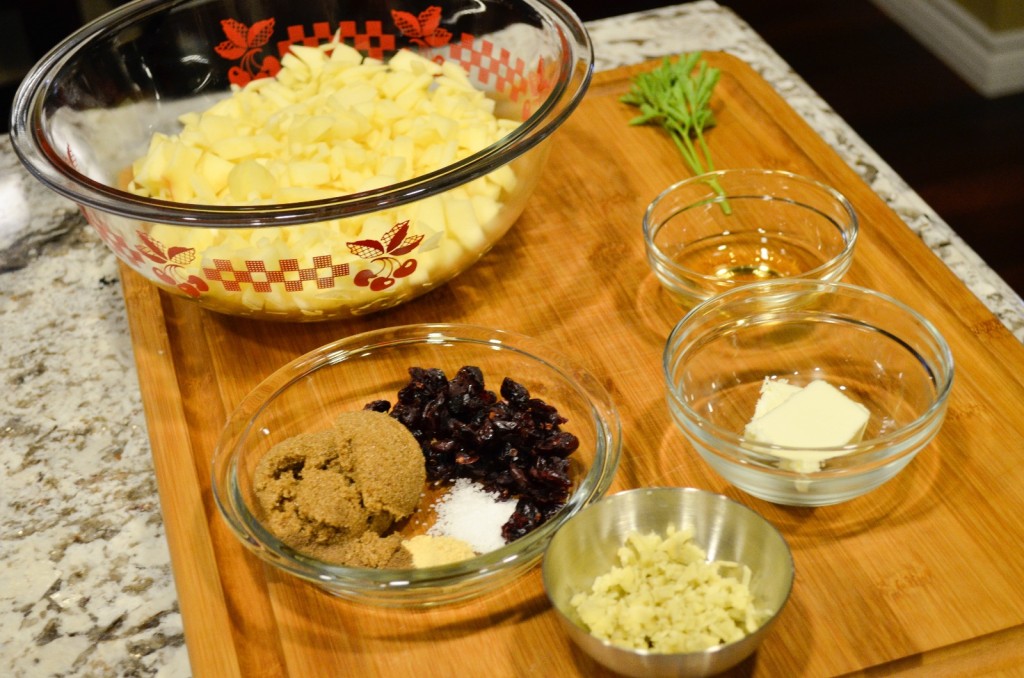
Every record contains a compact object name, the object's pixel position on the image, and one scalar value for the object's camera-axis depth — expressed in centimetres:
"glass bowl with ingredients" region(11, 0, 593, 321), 62
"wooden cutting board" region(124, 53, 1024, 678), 54
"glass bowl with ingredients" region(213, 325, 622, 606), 55
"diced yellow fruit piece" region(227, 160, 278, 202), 63
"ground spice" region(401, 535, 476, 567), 55
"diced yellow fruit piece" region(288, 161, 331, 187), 64
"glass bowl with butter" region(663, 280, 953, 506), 56
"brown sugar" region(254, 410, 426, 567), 56
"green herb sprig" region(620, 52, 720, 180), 76
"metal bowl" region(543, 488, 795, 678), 53
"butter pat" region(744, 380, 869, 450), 57
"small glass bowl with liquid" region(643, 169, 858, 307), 70
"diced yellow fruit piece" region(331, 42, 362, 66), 74
